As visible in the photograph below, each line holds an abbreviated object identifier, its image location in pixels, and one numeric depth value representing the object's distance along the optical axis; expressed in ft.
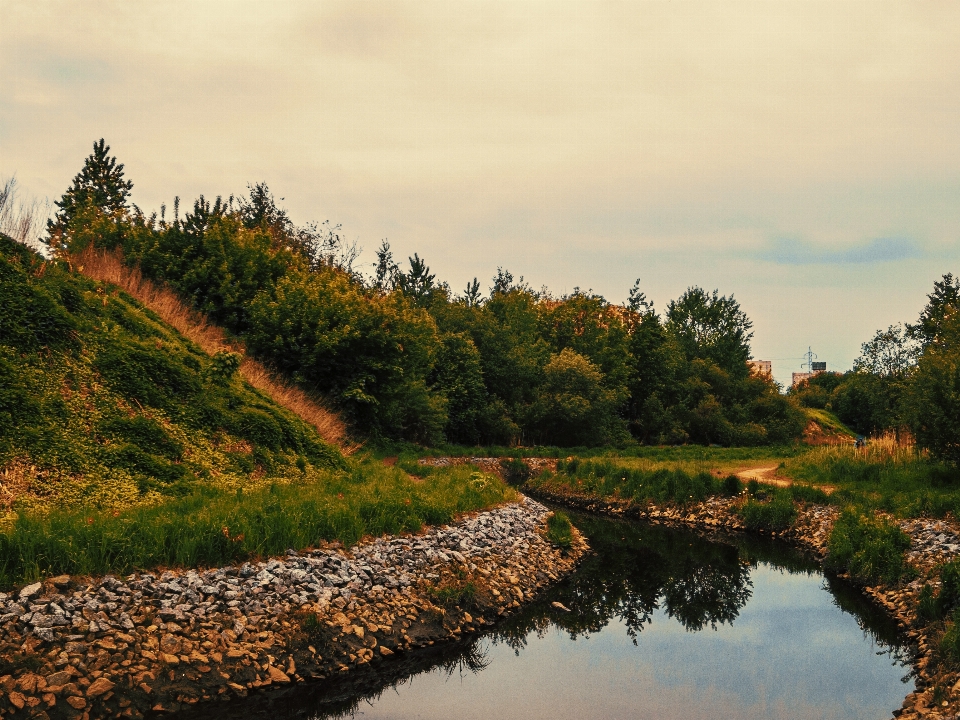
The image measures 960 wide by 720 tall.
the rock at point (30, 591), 37.99
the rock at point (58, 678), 35.37
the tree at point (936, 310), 161.89
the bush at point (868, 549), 66.69
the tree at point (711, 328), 249.55
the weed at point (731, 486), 104.40
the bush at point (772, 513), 94.17
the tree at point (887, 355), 184.96
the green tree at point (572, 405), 186.29
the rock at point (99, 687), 36.04
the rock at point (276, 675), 41.86
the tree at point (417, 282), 238.48
